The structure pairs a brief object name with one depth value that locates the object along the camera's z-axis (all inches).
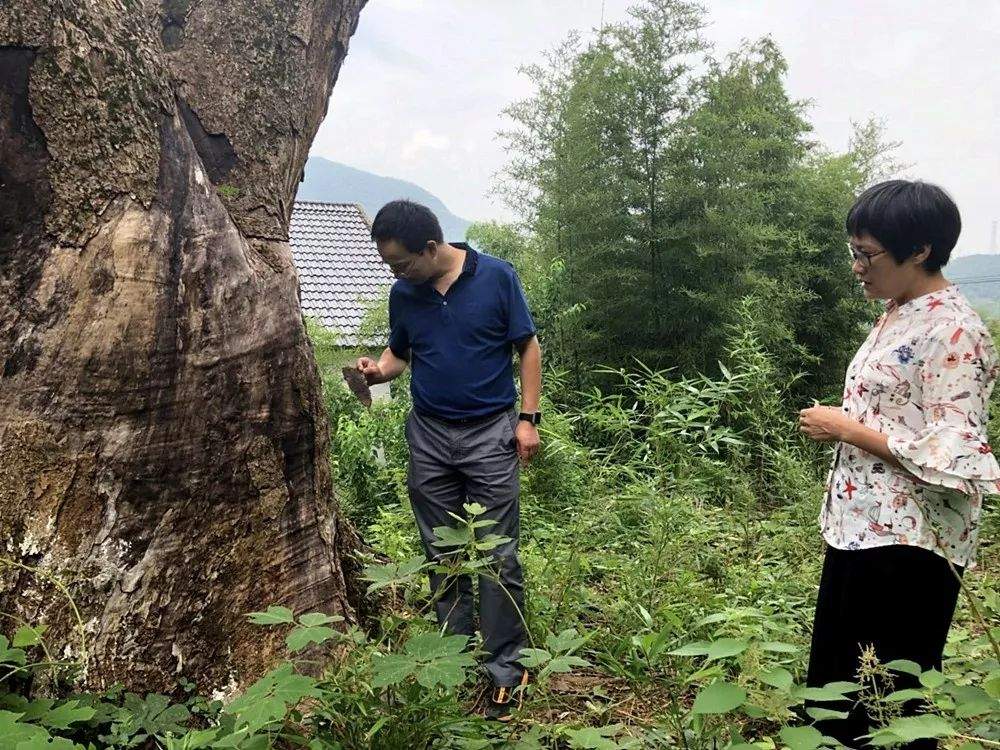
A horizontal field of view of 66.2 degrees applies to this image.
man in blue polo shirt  97.3
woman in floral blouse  62.1
